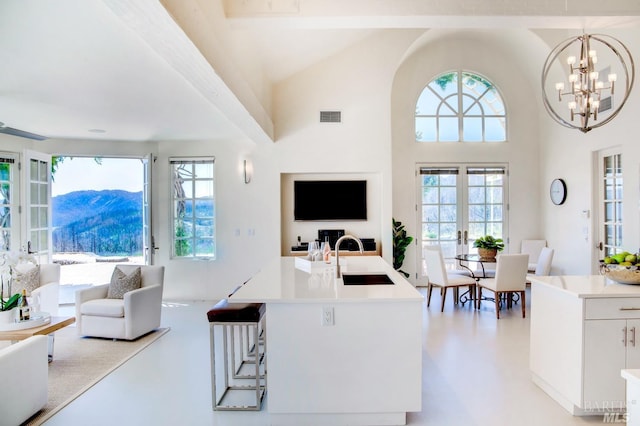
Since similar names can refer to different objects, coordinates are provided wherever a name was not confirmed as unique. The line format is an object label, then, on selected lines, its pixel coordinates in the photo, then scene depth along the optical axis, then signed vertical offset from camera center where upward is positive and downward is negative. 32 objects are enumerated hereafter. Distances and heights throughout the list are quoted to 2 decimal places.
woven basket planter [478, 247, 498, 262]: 4.96 -0.60
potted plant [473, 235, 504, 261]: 4.96 -0.51
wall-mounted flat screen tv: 5.73 +0.18
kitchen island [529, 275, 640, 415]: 2.29 -0.86
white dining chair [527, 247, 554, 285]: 5.09 -0.75
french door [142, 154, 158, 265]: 5.75 -0.07
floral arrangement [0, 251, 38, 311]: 3.19 -0.45
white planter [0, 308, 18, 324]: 3.14 -0.89
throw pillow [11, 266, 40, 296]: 4.20 -0.80
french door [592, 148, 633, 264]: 4.77 +0.09
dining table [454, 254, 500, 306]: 5.00 -0.91
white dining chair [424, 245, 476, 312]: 4.88 -0.93
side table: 2.97 -1.00
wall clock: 5.76 +0.30
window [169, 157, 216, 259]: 5.94 +0.07
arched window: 6.50 +1.77
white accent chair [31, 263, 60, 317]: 4.25 -0.90
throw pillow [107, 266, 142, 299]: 4.22 -0.83
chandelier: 2.97 +1.43
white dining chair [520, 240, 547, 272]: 6.19 -0.65
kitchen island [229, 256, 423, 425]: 2.28 -0.93
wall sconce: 5.73 +0.65
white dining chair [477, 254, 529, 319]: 4.57 -0.83
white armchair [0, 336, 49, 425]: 2.21 -1.08
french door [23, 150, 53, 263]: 5.06 +0.11
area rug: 2.74 -1.39
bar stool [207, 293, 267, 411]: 2.52 -0.87
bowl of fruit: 2.44 -0.40
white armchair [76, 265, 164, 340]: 3.91 -1.11
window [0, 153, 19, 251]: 4.85 +0.17
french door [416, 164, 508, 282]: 6.49 +0.05
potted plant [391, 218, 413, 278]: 6.15 -0.56
